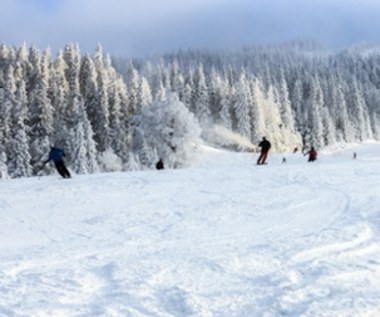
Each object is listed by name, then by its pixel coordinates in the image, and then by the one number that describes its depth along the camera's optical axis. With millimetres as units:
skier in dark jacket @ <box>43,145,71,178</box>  23641
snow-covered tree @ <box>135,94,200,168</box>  61750
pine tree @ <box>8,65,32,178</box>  58812
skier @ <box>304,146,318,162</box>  34594
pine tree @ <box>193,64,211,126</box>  98375
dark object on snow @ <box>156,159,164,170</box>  32622
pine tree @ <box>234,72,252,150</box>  92312
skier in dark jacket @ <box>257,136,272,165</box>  29516
